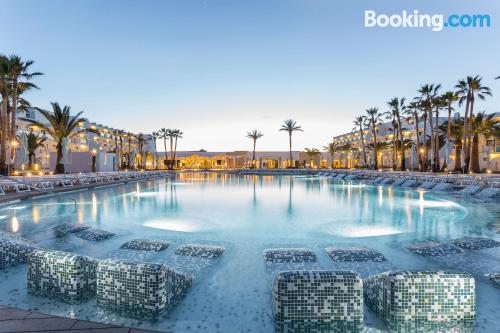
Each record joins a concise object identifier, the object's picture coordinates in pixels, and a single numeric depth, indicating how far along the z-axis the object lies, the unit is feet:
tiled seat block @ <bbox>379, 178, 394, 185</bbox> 84.59
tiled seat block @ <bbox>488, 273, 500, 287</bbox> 14.85
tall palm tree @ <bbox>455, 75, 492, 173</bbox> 92.58
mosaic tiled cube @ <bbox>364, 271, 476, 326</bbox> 10.09
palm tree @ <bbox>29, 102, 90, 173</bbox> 90.98
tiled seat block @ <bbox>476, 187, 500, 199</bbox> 49.19
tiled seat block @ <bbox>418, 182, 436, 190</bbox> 69.05
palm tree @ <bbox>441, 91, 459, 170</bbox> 101.24
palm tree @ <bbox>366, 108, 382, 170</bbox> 155.63
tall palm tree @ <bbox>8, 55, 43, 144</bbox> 71.26
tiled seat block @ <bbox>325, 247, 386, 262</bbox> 19.14
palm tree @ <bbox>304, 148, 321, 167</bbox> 231.50
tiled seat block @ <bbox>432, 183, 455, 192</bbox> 63.63
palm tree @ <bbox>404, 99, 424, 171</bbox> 120.89
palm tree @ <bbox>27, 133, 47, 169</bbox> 114.09
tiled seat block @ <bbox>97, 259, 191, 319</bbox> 10.97
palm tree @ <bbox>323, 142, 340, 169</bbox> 212.13
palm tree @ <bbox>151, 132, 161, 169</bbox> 219.41
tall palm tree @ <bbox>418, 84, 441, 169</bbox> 108.68
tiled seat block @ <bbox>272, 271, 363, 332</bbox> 9.86
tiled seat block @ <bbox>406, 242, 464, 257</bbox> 20.05
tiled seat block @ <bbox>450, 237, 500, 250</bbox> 21.34
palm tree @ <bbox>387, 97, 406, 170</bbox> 134.10
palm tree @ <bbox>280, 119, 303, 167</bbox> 205.45
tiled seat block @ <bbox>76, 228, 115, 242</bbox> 24.01
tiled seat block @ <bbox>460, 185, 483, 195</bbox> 55.01
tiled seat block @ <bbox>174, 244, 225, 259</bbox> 20.01
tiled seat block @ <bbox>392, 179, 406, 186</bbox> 79.62
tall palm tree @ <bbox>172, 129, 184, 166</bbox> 217.56
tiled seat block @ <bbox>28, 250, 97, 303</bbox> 12.25
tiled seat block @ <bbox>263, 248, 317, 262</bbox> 19.13
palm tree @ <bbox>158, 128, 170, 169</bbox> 217.77
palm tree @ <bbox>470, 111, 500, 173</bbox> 106.52
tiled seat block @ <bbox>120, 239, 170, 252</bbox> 21.38
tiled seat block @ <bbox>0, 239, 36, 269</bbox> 16.26
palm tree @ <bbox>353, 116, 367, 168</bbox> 178.91
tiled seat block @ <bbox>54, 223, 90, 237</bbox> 25.79
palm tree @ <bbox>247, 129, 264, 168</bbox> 220.49
